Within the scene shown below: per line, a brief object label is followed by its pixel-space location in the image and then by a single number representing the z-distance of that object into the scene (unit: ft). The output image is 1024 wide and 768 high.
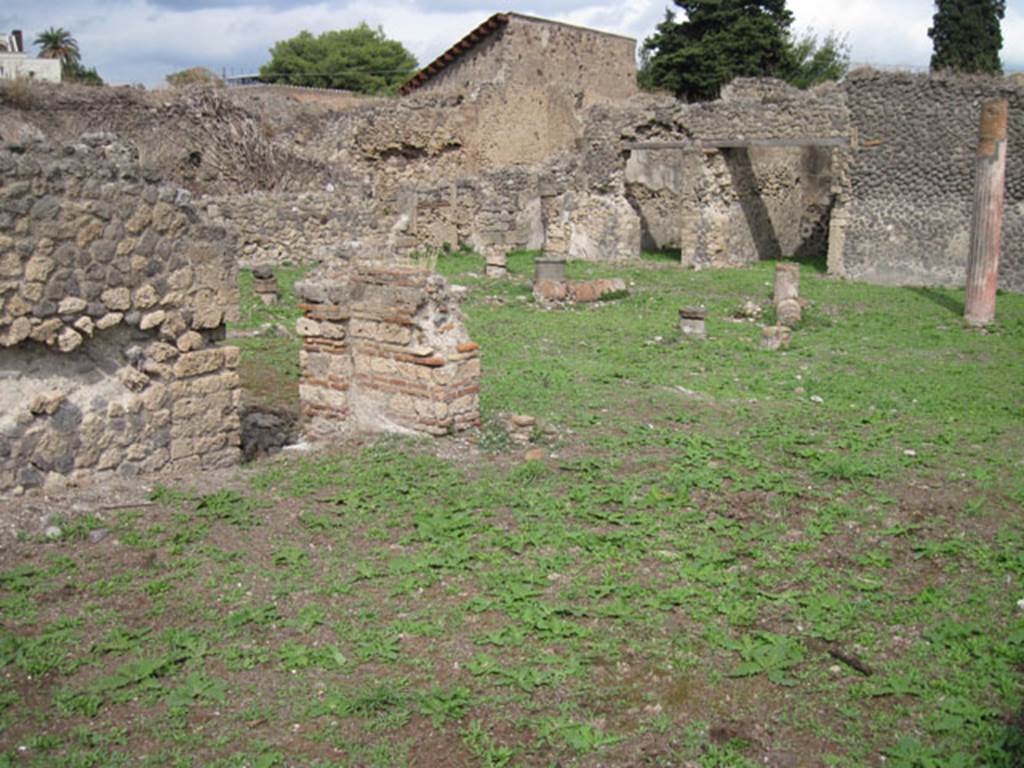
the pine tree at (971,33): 98.02
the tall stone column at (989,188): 46.14
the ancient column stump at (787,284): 44.96
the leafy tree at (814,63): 127.24
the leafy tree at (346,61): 160.04
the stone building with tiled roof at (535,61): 84.89
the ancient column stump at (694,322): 38.86
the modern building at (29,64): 138.62
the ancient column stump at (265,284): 44.06
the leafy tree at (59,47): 172.86
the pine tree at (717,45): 104.12
